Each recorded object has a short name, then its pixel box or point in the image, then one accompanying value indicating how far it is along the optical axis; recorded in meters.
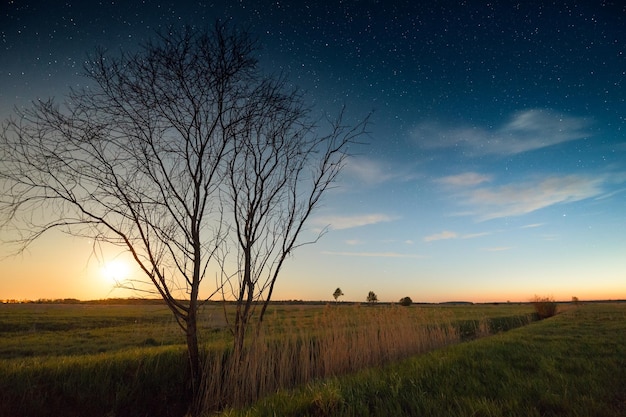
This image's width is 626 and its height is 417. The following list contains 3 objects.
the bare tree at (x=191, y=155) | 5.32
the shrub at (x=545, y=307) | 29.67
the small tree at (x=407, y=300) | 90.65
